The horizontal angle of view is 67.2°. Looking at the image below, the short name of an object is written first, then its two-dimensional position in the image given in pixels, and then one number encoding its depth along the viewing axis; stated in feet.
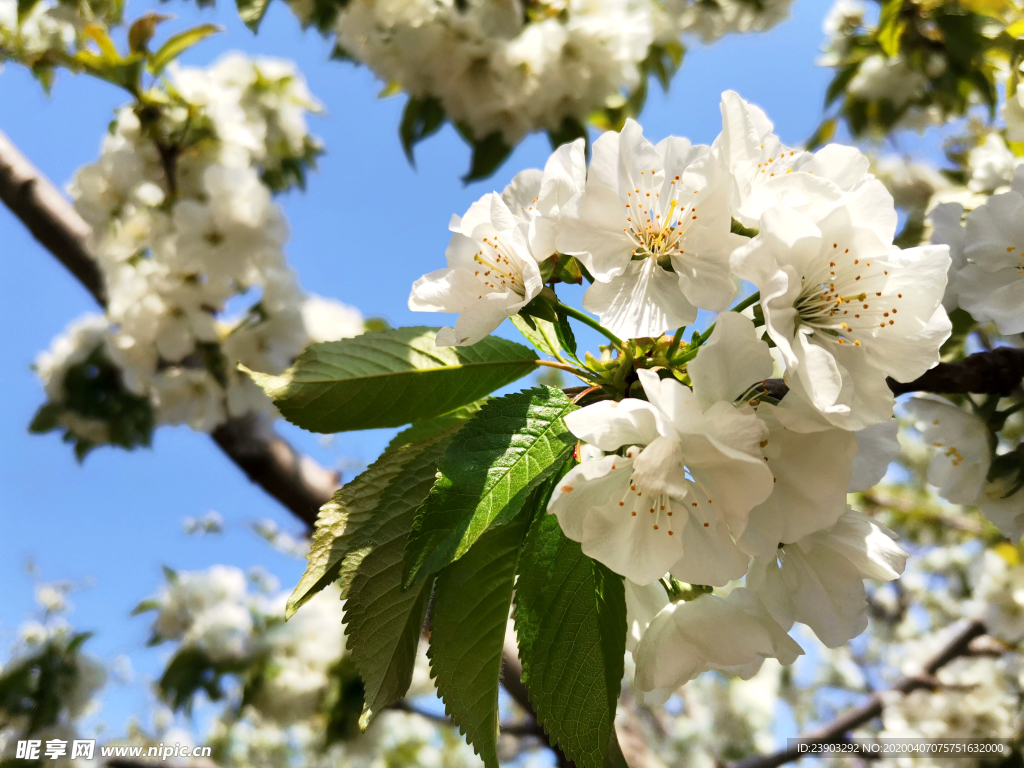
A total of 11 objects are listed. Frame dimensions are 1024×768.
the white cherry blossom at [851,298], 0.35
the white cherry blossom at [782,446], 0.35
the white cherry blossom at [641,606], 0.47
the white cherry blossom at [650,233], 0.38
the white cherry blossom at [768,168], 0.38
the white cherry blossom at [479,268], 0.42
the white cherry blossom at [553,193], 0.41
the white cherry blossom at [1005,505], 0.57
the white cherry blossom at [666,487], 0.34
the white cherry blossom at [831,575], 0.41
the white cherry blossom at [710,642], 0.41
